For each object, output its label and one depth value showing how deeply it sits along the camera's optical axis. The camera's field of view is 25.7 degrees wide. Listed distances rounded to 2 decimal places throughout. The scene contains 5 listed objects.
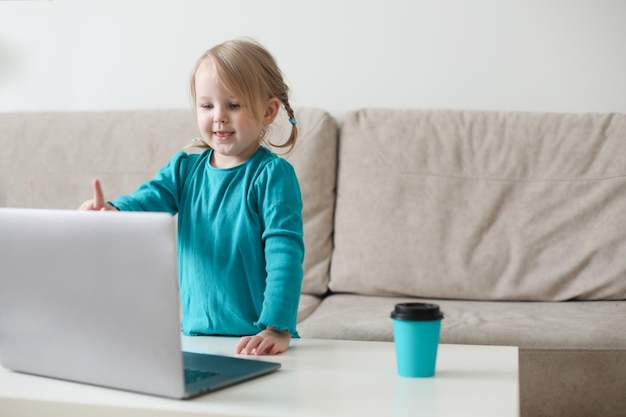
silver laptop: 1.89
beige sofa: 3.58
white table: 1.88
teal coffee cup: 2.04
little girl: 2.48
